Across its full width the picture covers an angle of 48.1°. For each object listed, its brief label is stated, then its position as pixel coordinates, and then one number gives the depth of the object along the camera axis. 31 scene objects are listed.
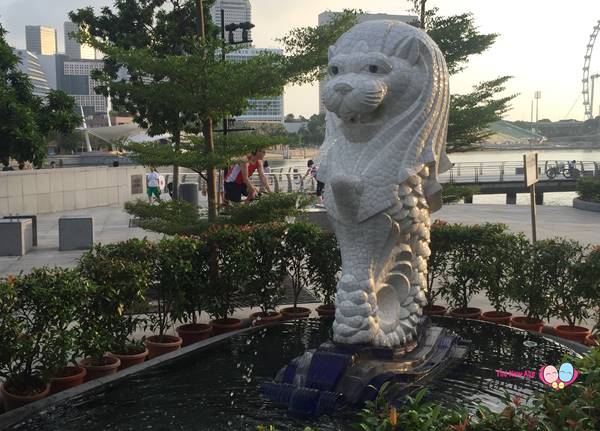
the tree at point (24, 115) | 10.19
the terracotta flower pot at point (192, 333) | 6.42
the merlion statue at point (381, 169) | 4.89
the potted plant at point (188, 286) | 6.11
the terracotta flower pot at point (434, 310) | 7.12
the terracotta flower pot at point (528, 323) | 6.61
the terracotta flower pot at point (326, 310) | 7.11
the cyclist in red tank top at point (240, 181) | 11.45
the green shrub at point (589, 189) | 19.50
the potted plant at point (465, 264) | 6.90
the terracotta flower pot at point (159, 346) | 6.01
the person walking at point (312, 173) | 16.41
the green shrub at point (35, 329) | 4.57
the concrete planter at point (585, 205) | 18.75
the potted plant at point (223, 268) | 6.50
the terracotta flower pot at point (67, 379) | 5.08
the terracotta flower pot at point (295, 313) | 7.04
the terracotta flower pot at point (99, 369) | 5.34
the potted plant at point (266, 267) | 6.70
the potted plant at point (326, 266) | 6.93
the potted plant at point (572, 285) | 6.24
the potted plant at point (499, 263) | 6.77
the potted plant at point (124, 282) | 5.35
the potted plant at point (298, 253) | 6.87
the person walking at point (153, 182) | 17.56
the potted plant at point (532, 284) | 6.52
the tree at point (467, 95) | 11.91
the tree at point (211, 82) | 7.25
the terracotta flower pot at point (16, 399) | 4.73
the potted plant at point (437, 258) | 7.07
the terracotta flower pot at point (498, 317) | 6.84
